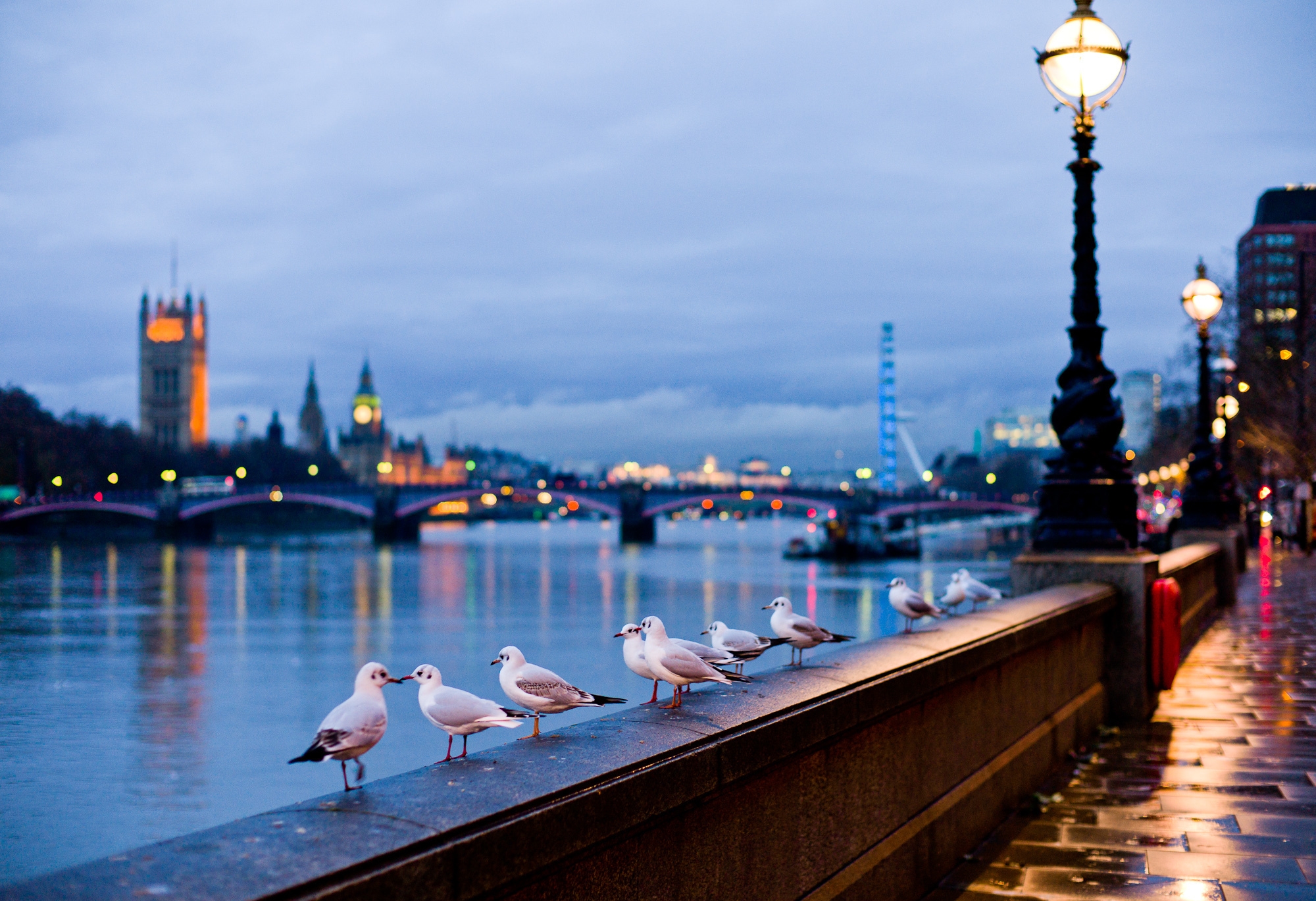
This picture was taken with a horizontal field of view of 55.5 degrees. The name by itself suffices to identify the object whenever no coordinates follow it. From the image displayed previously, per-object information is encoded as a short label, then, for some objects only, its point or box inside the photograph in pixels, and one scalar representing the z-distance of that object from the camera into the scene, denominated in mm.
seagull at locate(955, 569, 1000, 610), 8383
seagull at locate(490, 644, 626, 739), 4098
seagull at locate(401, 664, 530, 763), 3785
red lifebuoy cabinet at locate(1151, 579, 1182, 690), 9258
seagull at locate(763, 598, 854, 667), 5293
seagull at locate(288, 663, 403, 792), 3312
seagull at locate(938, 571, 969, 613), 8188
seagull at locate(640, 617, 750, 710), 4215
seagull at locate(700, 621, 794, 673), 5074
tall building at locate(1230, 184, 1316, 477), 35250
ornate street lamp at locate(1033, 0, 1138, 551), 9445
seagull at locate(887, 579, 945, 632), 7000
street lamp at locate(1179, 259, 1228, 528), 19953
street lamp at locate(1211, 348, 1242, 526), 24172
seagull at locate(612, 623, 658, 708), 4363
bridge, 102250
